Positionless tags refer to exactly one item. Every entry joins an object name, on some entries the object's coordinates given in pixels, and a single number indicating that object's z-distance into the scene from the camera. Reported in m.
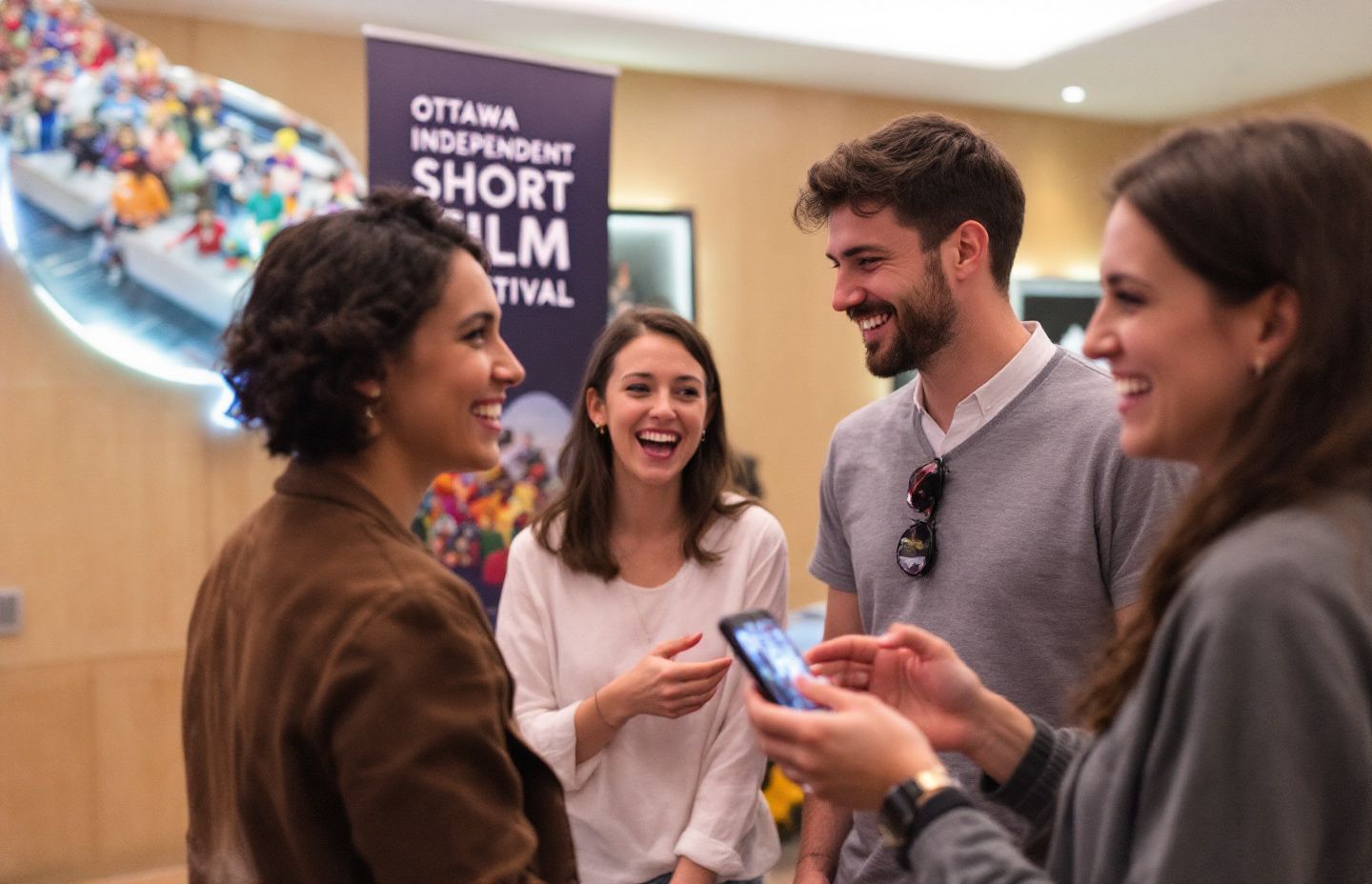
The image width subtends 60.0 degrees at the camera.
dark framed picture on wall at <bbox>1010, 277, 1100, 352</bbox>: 7.21
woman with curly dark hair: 1.17
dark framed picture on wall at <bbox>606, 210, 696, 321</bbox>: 5.98
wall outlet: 4.68
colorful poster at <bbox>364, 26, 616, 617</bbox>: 3.79
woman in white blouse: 2.11
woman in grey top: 0.95
